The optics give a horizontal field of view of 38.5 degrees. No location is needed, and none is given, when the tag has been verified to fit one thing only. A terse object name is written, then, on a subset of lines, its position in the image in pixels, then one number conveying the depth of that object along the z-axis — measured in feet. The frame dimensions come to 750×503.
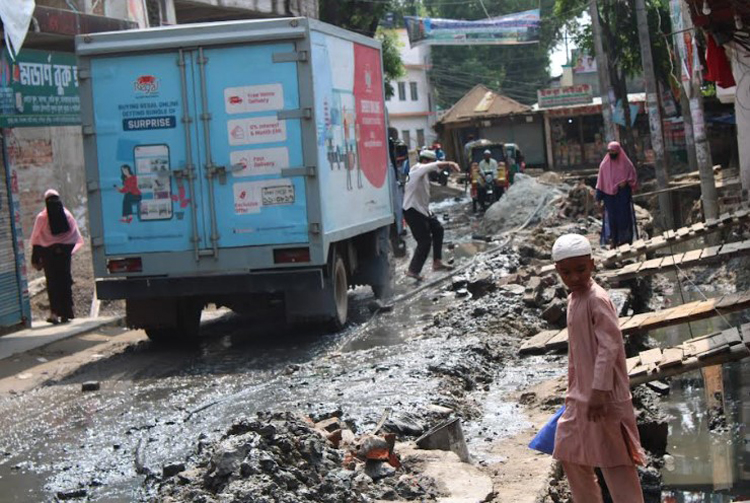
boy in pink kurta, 15.46
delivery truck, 36.04
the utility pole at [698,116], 59.98
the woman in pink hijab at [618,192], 50.98
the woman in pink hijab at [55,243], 44.91
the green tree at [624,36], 116.37
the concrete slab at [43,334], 40.63
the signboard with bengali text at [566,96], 156.46
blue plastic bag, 16.63
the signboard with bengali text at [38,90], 41.27
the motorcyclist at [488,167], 100.94
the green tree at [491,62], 240.53
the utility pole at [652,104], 76.02
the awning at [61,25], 42.91
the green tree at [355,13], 109.19
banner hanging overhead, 132.77
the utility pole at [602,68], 90.68
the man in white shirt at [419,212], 53.42
